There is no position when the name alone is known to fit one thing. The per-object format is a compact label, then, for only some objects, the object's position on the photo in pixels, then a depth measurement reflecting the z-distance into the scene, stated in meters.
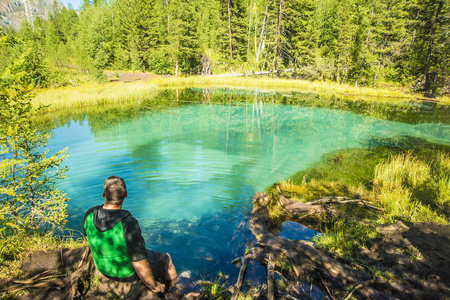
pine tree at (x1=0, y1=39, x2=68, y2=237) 4.18
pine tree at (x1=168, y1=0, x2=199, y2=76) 42.53
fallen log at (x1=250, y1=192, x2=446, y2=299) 3.28
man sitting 2.91
